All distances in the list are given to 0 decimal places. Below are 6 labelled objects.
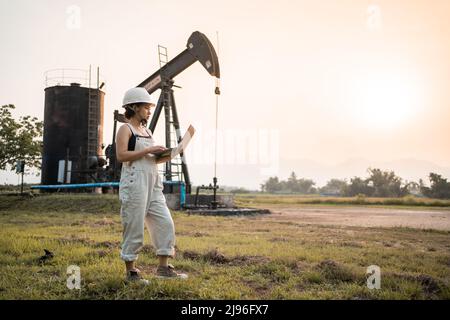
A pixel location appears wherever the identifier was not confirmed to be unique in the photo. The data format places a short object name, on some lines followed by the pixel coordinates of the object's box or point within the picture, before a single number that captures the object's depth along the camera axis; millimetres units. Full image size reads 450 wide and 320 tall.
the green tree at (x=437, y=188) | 41094
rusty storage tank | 21188
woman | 3451
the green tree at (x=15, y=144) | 27531
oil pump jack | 16625
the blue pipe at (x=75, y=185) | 17109
